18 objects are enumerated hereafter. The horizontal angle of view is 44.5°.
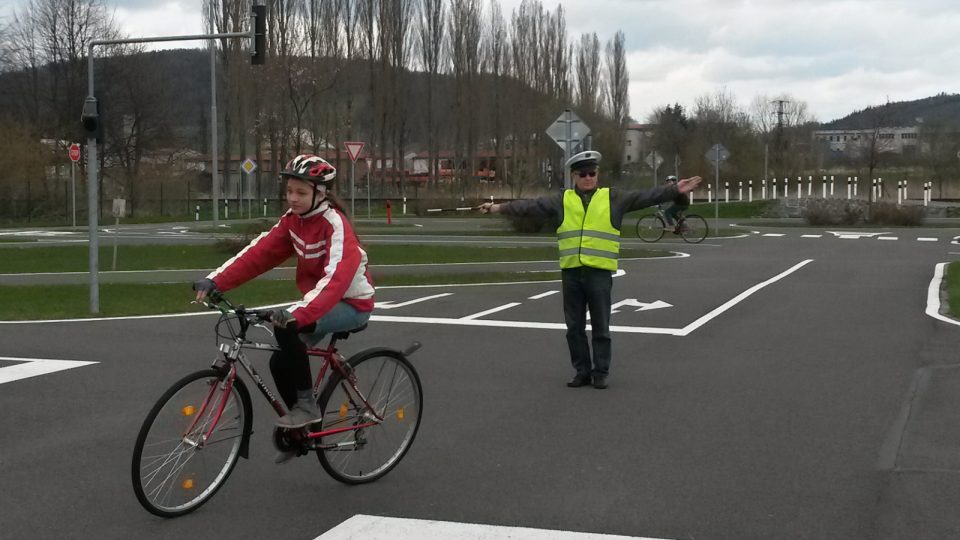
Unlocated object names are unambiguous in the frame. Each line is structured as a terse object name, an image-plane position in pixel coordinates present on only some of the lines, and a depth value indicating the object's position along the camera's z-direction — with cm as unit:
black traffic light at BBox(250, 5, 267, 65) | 2025
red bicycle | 518
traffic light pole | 1447
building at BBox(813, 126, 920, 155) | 5050
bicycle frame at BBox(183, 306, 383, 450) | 534
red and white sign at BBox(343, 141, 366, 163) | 3712
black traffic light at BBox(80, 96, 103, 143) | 1442
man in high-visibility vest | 908
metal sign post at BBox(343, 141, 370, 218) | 3709
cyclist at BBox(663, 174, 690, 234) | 3238
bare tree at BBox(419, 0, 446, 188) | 7325
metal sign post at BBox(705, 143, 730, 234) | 3575
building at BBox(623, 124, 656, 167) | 8529
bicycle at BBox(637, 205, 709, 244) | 3269
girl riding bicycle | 539
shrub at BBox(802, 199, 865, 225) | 4381
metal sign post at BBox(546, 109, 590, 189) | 2466
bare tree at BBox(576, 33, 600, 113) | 8103
